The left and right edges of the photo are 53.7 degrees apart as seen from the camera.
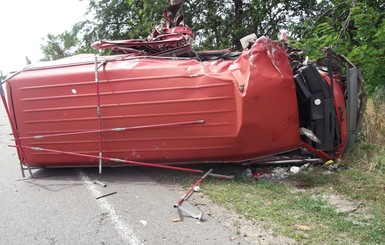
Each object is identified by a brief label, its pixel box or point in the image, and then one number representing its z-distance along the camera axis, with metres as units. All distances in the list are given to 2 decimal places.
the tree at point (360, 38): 6.76
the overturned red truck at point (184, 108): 4.85
